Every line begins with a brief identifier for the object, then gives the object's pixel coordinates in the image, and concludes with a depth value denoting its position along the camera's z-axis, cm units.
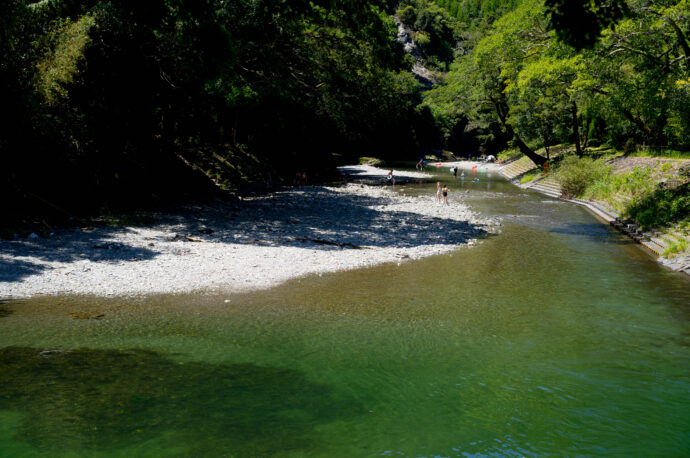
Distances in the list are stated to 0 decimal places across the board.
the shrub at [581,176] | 3856
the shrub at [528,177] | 5246
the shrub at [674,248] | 1930
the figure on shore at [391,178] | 5041
